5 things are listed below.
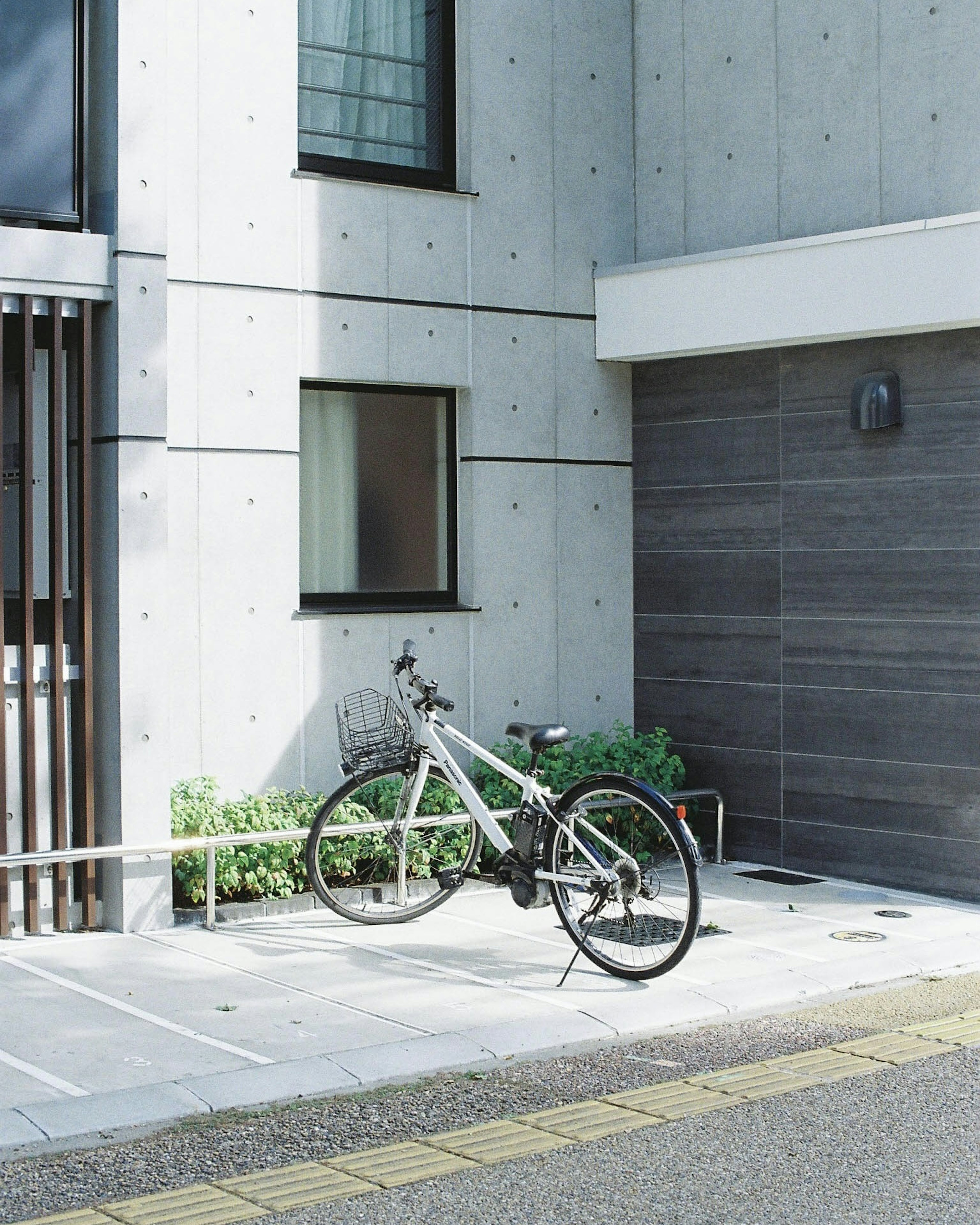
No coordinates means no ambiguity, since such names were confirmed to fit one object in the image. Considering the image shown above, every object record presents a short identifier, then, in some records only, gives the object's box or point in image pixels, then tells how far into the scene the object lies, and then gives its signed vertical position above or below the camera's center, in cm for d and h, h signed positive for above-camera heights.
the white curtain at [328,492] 978 +67
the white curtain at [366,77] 974 +318
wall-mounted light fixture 913 +112
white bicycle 714 -114
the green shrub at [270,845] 831 -124
